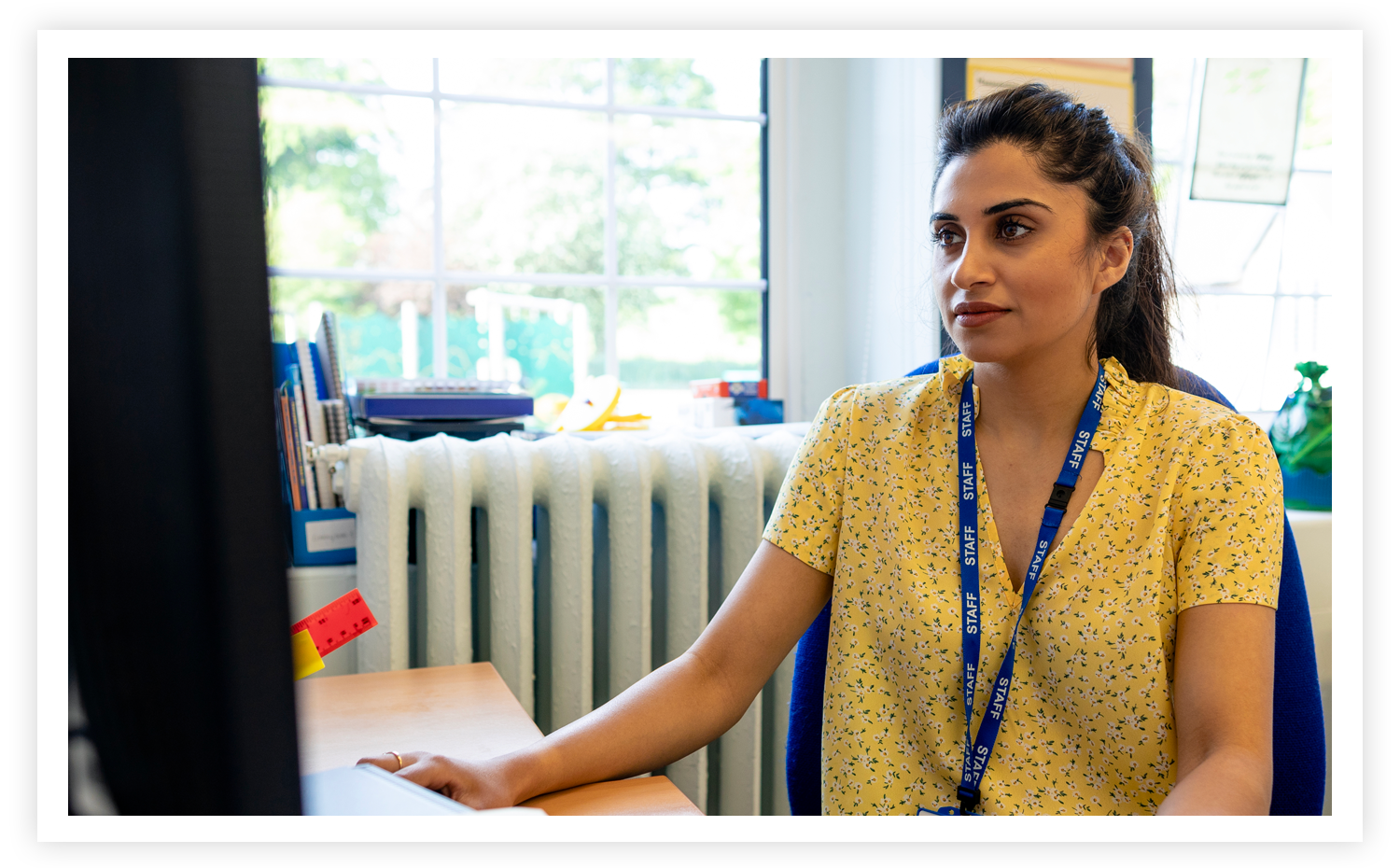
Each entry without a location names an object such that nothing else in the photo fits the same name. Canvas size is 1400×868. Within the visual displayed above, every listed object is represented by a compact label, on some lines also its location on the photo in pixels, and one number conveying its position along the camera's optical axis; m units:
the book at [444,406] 1.22
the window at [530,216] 1.46
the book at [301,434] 1.14
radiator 1.14
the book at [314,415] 1.16
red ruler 0.70
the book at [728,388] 1.53
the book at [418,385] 1.26
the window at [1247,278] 1.67
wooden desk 0.65
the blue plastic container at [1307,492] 1.32
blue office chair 0.71
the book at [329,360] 1.20
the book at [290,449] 1.11
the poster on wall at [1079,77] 1.41
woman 0.67
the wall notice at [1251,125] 1.62
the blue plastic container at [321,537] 1.15
